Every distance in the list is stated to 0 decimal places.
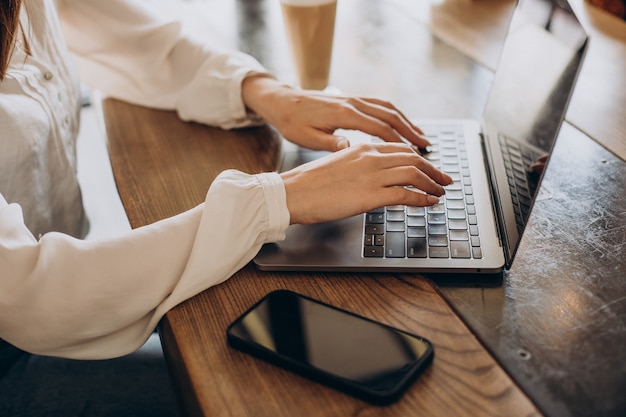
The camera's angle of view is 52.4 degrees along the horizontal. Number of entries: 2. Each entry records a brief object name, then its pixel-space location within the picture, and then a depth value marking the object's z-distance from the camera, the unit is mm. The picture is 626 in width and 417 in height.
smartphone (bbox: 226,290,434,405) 507
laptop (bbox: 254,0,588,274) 642
